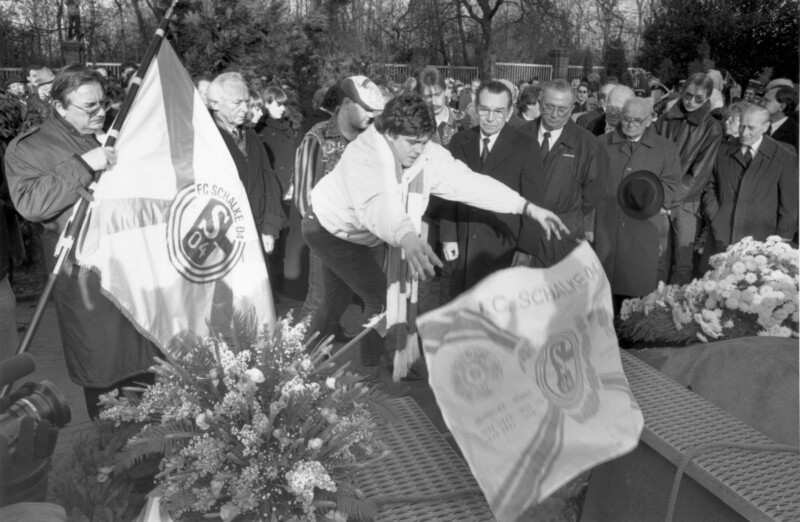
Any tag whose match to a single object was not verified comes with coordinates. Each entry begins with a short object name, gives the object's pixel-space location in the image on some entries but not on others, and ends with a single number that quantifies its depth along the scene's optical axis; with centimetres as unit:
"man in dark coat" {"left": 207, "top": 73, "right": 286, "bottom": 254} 484
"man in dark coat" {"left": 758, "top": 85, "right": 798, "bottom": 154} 769
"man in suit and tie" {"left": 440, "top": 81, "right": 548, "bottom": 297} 491
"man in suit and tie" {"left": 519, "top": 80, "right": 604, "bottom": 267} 533
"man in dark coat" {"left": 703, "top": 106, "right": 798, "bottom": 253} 628
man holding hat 565
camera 204
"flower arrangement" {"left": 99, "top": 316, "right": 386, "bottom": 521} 200
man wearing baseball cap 492
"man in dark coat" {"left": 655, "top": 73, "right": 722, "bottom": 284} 666
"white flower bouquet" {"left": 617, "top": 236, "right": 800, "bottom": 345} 388
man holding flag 327
